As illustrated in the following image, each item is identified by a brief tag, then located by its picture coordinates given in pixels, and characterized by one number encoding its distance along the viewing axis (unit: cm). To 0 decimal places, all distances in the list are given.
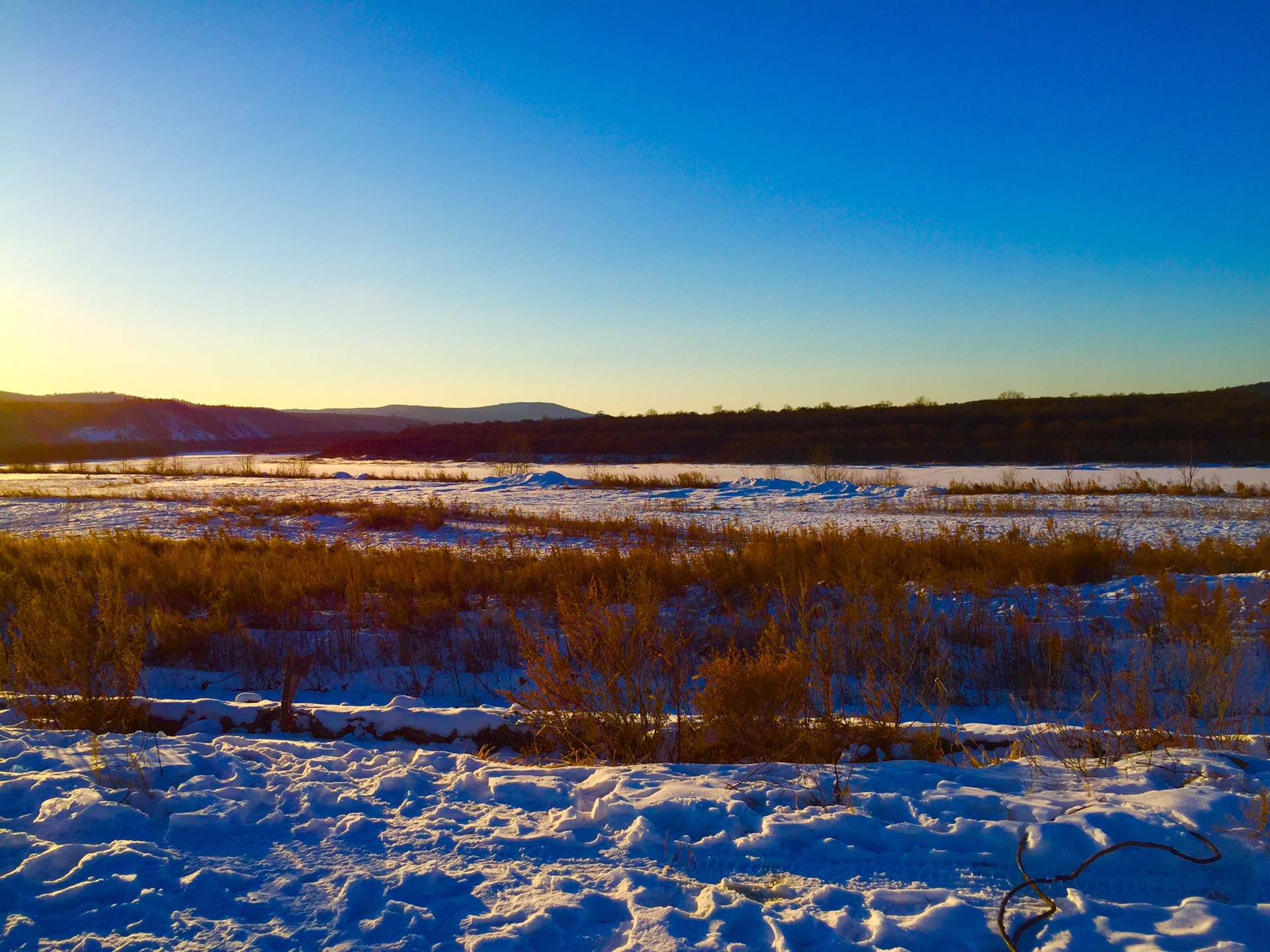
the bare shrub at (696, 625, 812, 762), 431
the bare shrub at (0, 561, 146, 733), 479
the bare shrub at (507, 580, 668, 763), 448
